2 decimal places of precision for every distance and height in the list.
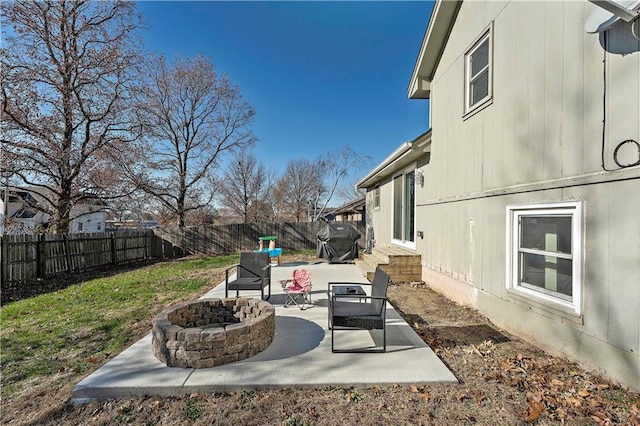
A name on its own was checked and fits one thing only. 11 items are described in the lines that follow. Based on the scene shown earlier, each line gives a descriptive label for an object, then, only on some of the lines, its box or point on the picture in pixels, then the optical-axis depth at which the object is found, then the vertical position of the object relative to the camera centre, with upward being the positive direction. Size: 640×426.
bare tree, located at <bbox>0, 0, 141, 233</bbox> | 9.41 +4.00
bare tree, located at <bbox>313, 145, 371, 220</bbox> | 32.00 +4.72
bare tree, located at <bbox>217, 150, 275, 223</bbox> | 27.42 +2.20
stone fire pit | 3.17 -1.37
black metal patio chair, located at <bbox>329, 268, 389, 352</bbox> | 3.55 -1.22
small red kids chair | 5.34 -1.30
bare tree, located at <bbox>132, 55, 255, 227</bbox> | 18.41 +5.55
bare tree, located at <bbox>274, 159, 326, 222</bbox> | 33.75 +2.49
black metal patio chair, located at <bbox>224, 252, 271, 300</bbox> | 5.88 -1.06
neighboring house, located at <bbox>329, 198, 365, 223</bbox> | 21.83 +0.33
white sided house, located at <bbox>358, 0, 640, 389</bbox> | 2.84 +0.46
